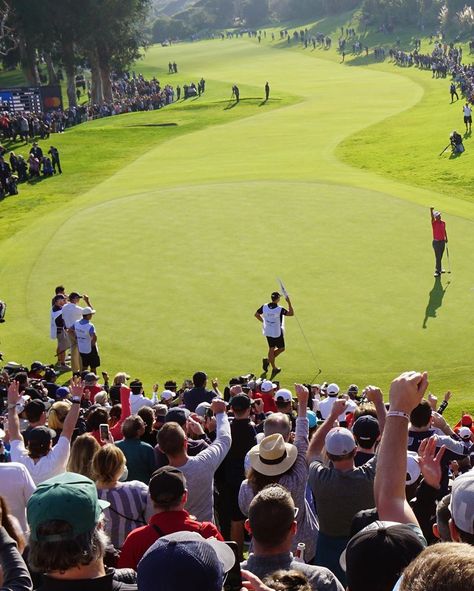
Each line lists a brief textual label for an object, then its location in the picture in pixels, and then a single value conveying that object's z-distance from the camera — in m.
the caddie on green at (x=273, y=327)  17.70
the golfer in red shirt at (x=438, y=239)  21.88
